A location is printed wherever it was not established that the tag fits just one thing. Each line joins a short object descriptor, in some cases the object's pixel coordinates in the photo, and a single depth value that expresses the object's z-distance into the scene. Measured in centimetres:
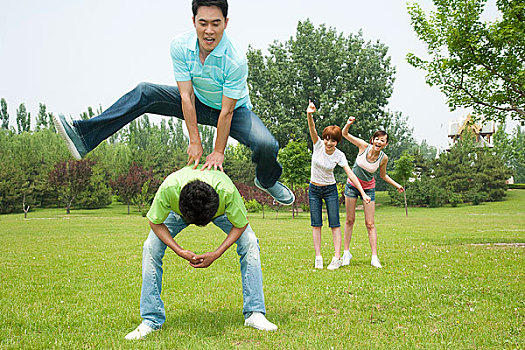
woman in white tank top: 851
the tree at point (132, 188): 3600
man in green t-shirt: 409
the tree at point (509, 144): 1290
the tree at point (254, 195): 2859
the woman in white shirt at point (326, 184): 830
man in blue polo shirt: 449
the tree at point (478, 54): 1131
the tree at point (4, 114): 6031
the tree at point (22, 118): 6009
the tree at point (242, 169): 4641
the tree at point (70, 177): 3600
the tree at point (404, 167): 2968
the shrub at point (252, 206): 3156
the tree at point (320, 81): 3859
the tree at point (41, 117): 5984
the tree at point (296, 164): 2506
